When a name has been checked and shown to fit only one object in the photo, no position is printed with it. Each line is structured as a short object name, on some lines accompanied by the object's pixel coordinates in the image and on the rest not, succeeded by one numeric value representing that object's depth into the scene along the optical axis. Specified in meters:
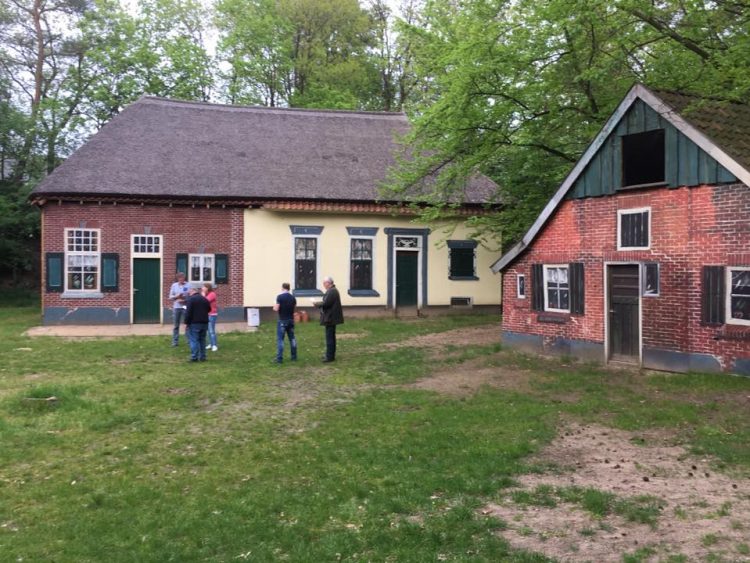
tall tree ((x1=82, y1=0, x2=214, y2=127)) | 32.53
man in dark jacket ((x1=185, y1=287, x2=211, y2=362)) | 12.90
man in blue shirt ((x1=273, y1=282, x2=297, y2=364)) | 12.99
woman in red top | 14.34
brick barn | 10.39
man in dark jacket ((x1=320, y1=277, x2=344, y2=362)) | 12.91
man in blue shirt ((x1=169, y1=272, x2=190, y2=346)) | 15.63
